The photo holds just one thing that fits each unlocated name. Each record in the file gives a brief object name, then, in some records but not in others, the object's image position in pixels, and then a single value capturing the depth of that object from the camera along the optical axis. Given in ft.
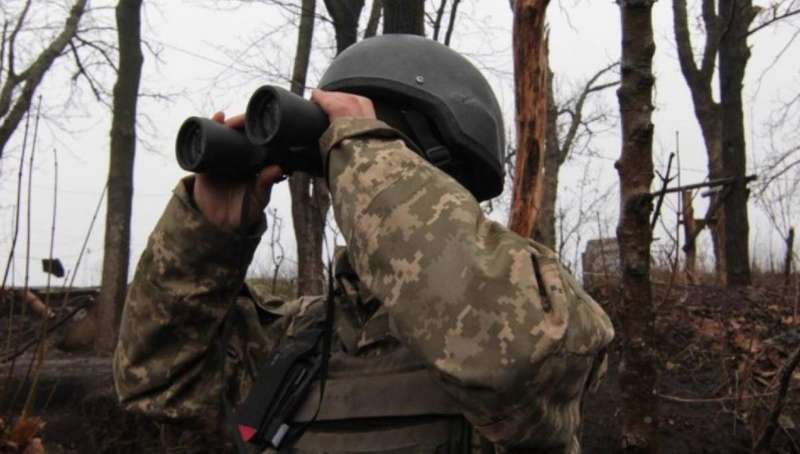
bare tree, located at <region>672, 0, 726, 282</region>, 38.52
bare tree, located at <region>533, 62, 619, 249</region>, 30.25
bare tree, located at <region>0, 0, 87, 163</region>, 38.40
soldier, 4.40
